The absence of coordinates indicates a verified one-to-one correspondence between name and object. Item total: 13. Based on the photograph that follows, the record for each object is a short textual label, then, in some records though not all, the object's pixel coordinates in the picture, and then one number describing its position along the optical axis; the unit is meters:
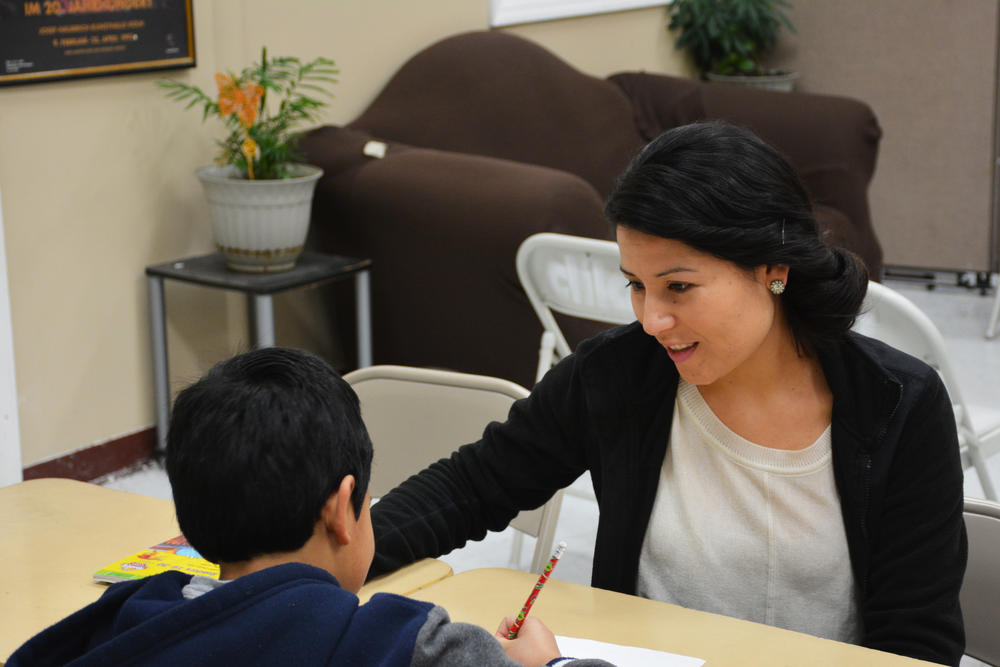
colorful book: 1.27
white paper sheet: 1.11
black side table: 2.95
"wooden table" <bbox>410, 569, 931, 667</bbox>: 1.12
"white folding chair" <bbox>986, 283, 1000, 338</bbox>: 4.28
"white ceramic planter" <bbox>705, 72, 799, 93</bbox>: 5.11
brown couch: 3.10
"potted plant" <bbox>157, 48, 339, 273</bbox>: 2.96
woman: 1.26
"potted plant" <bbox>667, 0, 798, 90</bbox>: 5.02
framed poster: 2.68
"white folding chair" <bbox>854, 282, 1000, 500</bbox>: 2.09
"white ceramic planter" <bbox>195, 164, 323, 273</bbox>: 2.98
